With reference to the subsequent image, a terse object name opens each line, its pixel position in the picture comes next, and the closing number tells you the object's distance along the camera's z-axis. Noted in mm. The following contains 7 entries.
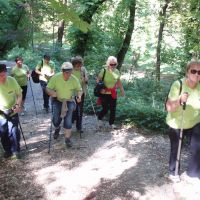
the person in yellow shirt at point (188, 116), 4012
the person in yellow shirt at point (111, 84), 6508
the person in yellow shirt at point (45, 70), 8291
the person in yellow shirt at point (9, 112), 4986
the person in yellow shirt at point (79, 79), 6259
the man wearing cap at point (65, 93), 5572
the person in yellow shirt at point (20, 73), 8121
